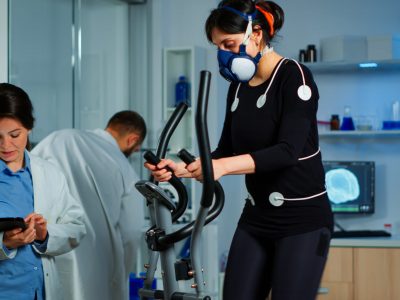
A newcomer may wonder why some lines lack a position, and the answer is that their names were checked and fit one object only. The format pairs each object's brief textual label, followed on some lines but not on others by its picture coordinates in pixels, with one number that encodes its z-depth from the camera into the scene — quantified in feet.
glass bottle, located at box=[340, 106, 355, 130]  16.10
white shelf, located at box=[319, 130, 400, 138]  15.70
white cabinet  16.16
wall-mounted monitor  16.17
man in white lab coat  11.76
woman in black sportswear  6.62
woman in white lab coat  7.64
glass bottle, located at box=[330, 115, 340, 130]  16.24
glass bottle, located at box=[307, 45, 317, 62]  16.34
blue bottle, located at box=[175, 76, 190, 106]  16.46
